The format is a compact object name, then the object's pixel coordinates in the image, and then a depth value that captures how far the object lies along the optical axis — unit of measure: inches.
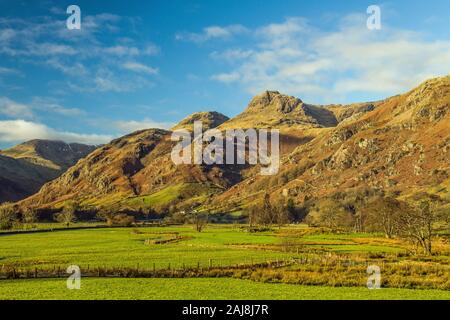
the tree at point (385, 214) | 6250.0
